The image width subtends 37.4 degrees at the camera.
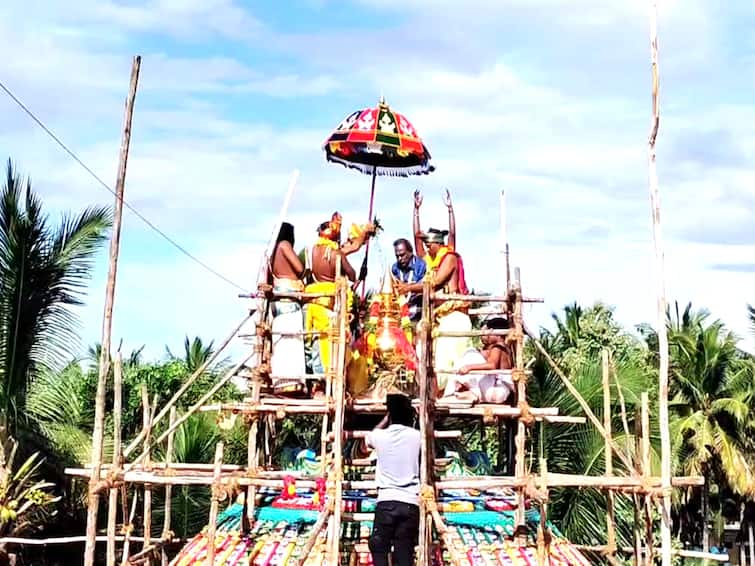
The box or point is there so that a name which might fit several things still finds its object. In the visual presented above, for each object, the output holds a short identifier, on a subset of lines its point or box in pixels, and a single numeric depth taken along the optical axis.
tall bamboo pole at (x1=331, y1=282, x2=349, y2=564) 8.76
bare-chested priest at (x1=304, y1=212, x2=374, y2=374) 10.76
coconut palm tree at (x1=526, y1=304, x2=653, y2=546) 16.48
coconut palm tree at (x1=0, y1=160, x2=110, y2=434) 15.62
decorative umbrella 11.88
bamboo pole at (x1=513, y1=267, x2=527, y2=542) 9.77
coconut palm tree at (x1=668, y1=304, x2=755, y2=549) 24.42
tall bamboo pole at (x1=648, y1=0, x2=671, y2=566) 8.99
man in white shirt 8.58
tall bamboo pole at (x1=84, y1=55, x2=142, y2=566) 9.02
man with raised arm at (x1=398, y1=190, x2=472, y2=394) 10.95
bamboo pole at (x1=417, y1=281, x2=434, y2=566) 8.49
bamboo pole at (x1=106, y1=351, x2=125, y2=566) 9.70
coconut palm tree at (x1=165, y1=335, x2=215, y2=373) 23.42
